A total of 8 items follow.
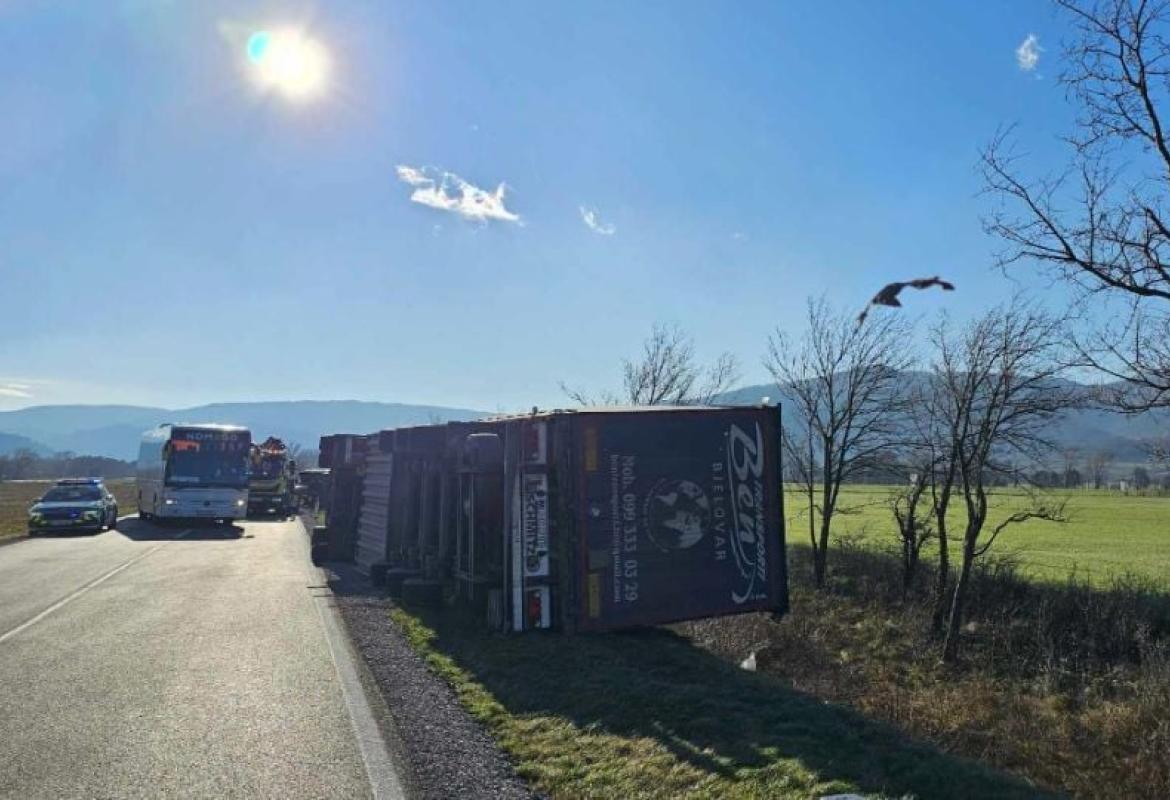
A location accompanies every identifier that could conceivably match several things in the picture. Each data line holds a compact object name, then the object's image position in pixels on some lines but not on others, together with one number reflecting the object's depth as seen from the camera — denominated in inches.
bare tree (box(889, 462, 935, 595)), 734.5
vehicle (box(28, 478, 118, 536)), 1007.0
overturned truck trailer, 359.9
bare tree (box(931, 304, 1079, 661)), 592.1
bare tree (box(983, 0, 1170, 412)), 293.7
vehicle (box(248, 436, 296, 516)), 1471.5
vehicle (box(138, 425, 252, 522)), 1072.8
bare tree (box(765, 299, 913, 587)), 780.6
